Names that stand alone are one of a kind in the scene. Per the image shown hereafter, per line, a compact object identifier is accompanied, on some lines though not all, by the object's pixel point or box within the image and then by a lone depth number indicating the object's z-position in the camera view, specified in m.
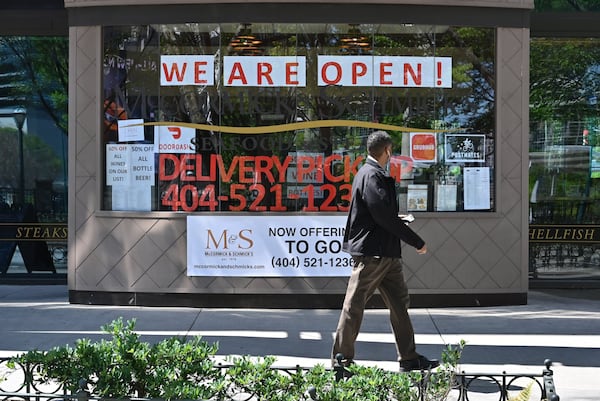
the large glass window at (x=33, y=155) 12.86
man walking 7.21
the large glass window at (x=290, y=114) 11.02
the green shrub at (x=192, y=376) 5.06
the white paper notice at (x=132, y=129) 11.05
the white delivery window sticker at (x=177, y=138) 11.02
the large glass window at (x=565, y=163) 12.63
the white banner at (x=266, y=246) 10.88
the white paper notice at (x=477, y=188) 11.08
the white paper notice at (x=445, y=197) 11.07
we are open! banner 11.04
